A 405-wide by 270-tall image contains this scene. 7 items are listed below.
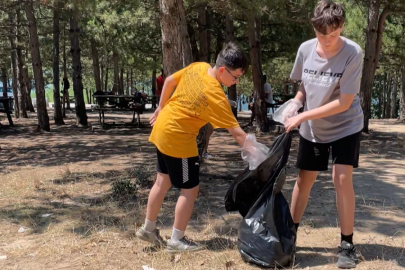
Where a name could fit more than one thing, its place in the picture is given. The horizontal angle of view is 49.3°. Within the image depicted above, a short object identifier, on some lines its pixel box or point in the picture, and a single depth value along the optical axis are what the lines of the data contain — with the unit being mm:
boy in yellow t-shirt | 2746
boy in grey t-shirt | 2555
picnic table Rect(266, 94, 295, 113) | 13700
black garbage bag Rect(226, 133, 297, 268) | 2732
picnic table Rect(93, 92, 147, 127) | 11445
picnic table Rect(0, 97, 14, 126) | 11492
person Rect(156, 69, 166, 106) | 9441
